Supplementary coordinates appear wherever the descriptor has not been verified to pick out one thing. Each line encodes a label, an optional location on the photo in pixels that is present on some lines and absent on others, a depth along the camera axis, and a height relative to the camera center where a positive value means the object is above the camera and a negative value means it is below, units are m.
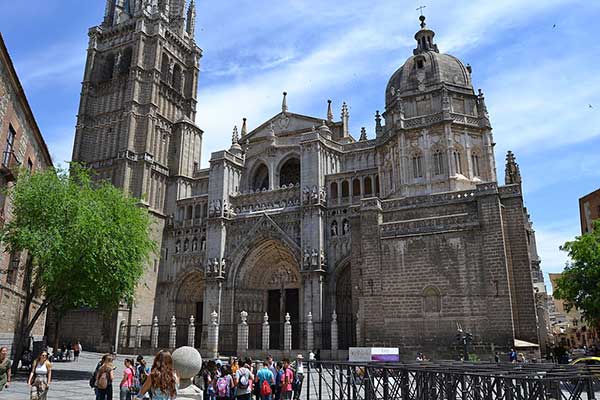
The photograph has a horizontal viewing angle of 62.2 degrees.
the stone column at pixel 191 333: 31.89 -0.10
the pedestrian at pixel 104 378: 10.12 -0.92
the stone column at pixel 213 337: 31.50 -0.34
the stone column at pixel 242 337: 29.84 -0.33
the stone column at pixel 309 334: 29.25 -0.15
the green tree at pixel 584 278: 22.00 +2.34
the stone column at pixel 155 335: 33.38 -0.23
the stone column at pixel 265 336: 29.45 -0.27
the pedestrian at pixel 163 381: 5.62 -0.54
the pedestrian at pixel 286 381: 12.72 -1.23
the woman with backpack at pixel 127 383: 10.66 -1.08
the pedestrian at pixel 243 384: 10.75 -1.11
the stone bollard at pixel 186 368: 5.81 -0.41
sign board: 16.83 -0.75
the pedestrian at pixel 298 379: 13.74 -1.31
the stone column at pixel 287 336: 28.72 -0.26
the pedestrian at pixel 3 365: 9.31 -0.61
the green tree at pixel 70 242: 17.57 +3.15
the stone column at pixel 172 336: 32.62 -0.29
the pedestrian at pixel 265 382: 11.70 -1.16
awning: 21.05 -0.53
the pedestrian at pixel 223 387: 10.65 -1.15
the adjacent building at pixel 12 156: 18.14 +7.03
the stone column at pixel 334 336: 27.92 -0.26
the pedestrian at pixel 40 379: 9.98 -0.92
